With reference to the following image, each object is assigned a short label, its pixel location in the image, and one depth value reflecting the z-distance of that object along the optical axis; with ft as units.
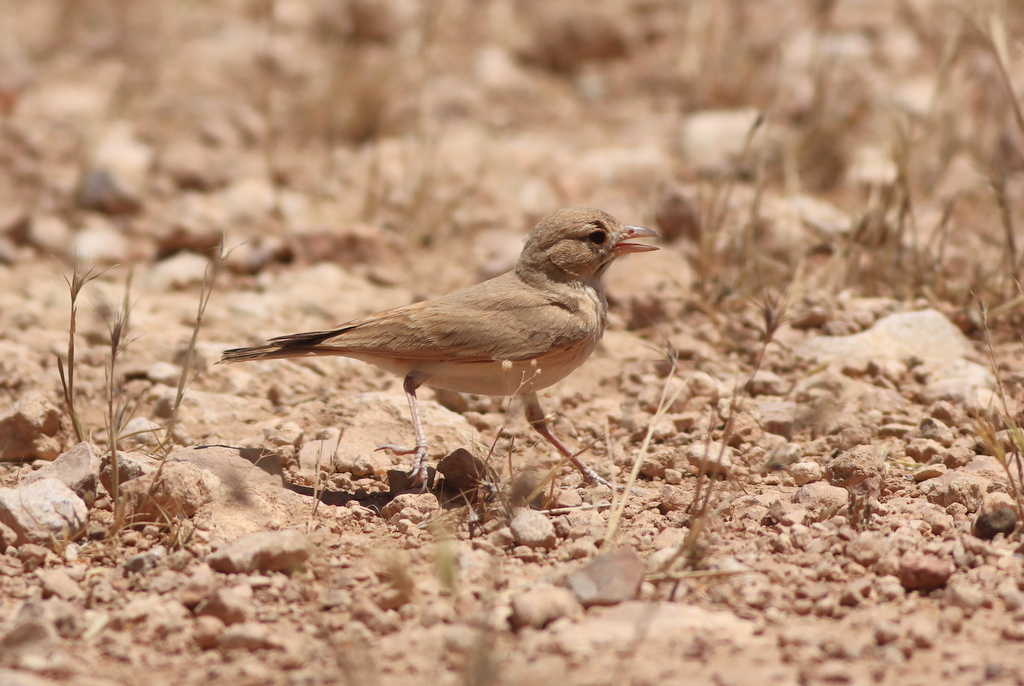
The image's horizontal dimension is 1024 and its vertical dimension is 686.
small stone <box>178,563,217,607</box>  20.83
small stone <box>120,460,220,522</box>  24.29
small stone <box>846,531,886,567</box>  22.18
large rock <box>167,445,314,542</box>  24.85
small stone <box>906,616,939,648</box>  18.84
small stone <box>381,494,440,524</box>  25.89
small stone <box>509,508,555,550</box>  24.00
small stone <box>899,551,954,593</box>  21.09
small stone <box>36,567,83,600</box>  21.41
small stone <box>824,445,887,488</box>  26.84
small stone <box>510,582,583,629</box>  19.70
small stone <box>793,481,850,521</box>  25.26
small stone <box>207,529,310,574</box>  21.99
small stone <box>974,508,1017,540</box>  23.18
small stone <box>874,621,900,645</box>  19.01
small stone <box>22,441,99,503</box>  25.18
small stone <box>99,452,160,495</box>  25.45
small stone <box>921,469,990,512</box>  25.20
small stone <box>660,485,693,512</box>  26.27
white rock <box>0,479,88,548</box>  23.39
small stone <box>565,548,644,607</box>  20.59
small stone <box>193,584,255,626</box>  20.12
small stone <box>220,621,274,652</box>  19.21
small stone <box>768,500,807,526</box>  24.56
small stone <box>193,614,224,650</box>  19.54
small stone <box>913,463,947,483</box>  27.27
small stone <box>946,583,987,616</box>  20.30
